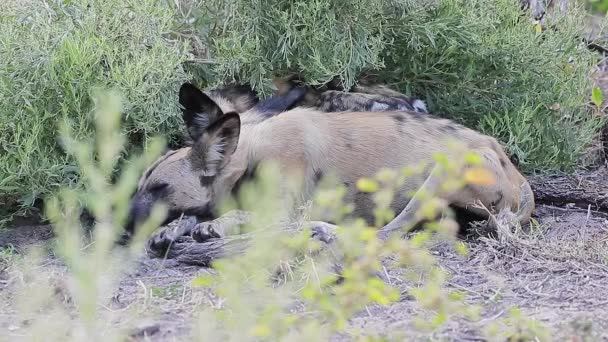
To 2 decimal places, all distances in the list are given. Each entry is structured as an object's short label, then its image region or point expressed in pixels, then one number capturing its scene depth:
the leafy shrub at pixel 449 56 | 11.58
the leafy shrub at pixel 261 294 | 5.44
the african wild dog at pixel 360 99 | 12.66
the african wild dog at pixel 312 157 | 10.14
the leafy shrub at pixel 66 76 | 10.52
